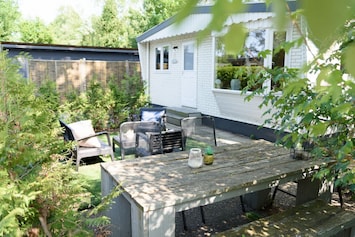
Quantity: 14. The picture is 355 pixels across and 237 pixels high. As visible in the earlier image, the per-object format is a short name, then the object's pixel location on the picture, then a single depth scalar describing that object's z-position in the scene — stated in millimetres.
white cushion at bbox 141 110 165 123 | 6286
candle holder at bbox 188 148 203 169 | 2927
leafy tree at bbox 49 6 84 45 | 33344
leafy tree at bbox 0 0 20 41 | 23688
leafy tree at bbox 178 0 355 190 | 387
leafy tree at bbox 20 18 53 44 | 25906
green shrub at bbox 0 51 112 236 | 1613
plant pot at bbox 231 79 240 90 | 7605
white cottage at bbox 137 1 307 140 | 6723
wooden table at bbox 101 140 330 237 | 2188
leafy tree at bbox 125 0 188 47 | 25672
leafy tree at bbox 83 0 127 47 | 27203
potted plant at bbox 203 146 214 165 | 3035
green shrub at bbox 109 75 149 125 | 9188
